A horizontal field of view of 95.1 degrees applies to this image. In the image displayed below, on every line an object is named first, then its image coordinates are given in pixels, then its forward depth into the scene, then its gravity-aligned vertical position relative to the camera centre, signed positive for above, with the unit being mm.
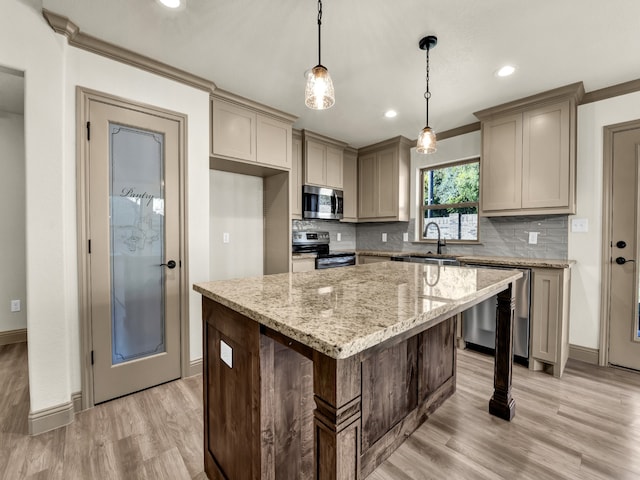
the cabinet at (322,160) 3775 +1018
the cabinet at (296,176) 3668 +758
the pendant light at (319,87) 1418 +726
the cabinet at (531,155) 2621 +776
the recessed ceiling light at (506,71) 2299 +1319
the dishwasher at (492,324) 2604 -852
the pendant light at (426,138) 1985 +679
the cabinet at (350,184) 4363 +783
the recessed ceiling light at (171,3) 1641 +1318
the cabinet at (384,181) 4043 +790
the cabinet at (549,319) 2441 -720
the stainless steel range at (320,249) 3787 -188
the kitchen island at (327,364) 749 -479
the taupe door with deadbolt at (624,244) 2514 -79
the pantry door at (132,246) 2037 -81
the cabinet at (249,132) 2703 +1045
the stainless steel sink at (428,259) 3160 -282
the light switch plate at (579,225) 2718 +95
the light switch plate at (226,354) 1168 -482
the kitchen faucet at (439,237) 3641 -28
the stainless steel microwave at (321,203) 3717 +435
